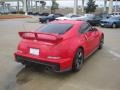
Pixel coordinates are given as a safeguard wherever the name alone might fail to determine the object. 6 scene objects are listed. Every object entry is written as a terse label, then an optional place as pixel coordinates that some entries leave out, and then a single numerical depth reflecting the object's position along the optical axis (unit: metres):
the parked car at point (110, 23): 13.62
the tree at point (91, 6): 38.90
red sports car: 3.45
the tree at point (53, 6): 45.43
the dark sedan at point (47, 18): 19.16
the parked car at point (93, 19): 15.21
